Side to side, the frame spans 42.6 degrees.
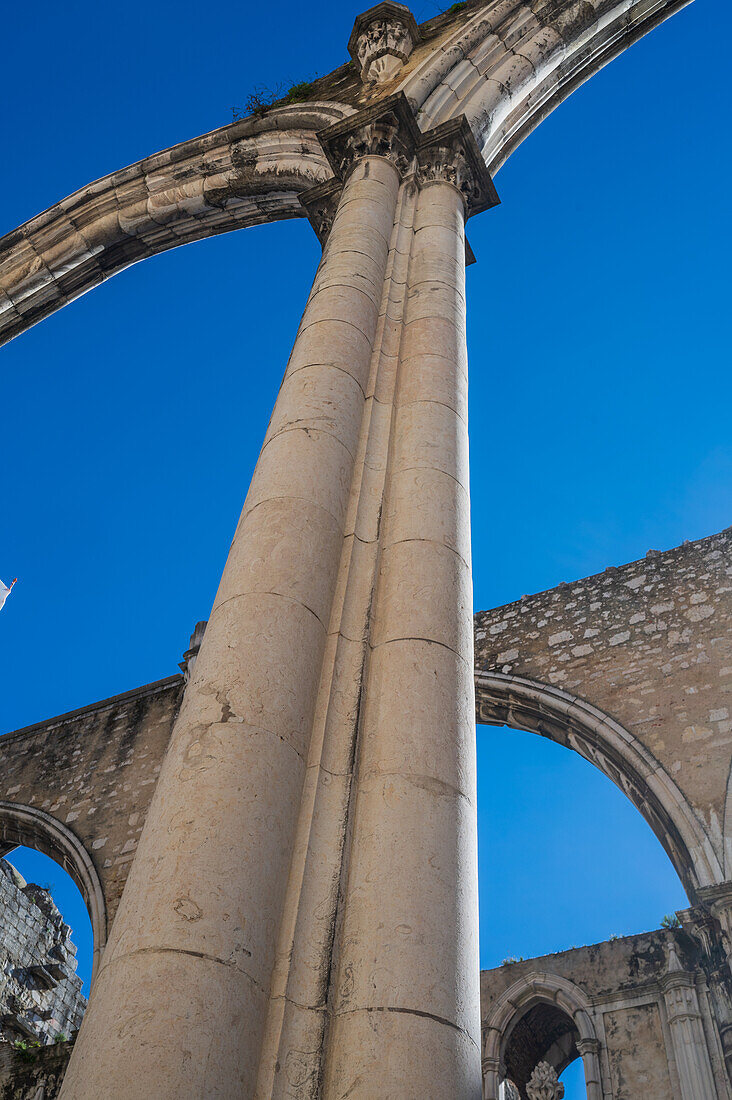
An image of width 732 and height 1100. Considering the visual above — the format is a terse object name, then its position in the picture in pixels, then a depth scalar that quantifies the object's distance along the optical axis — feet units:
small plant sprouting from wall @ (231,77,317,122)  23.54
